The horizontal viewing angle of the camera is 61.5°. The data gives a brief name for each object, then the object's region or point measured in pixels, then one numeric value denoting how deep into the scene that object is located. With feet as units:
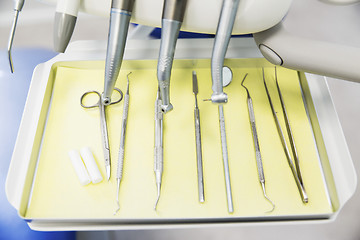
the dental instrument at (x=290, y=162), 1.42
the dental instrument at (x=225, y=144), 1.42
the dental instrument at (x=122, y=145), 1.46
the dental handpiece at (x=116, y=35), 1.36
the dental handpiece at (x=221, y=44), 1.32
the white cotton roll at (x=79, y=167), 1.46
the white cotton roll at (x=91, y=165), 1.46
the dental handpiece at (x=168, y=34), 1.33
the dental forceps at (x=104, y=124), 1.51
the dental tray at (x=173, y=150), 1.41
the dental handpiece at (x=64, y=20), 1.39
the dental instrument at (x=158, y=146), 1.46
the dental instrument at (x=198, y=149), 1.45
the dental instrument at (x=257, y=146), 1.46
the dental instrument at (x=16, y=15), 1.44
